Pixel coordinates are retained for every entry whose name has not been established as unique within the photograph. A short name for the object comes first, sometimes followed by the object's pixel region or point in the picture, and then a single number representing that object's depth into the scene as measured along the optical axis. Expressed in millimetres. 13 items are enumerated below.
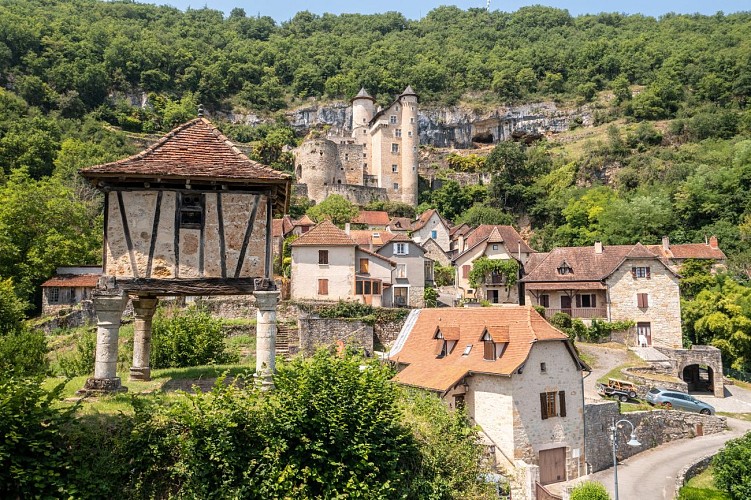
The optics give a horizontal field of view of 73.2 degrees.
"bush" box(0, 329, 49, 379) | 14945
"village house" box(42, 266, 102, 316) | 36469
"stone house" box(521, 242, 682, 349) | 36219
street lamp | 15862
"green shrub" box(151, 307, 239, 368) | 19938
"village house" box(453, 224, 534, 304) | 44594
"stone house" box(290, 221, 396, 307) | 34594
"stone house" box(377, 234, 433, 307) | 39906
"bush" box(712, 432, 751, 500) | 18047
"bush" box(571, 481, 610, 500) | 16062
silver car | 26812
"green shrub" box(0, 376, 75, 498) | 8164
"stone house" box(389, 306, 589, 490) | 19578
